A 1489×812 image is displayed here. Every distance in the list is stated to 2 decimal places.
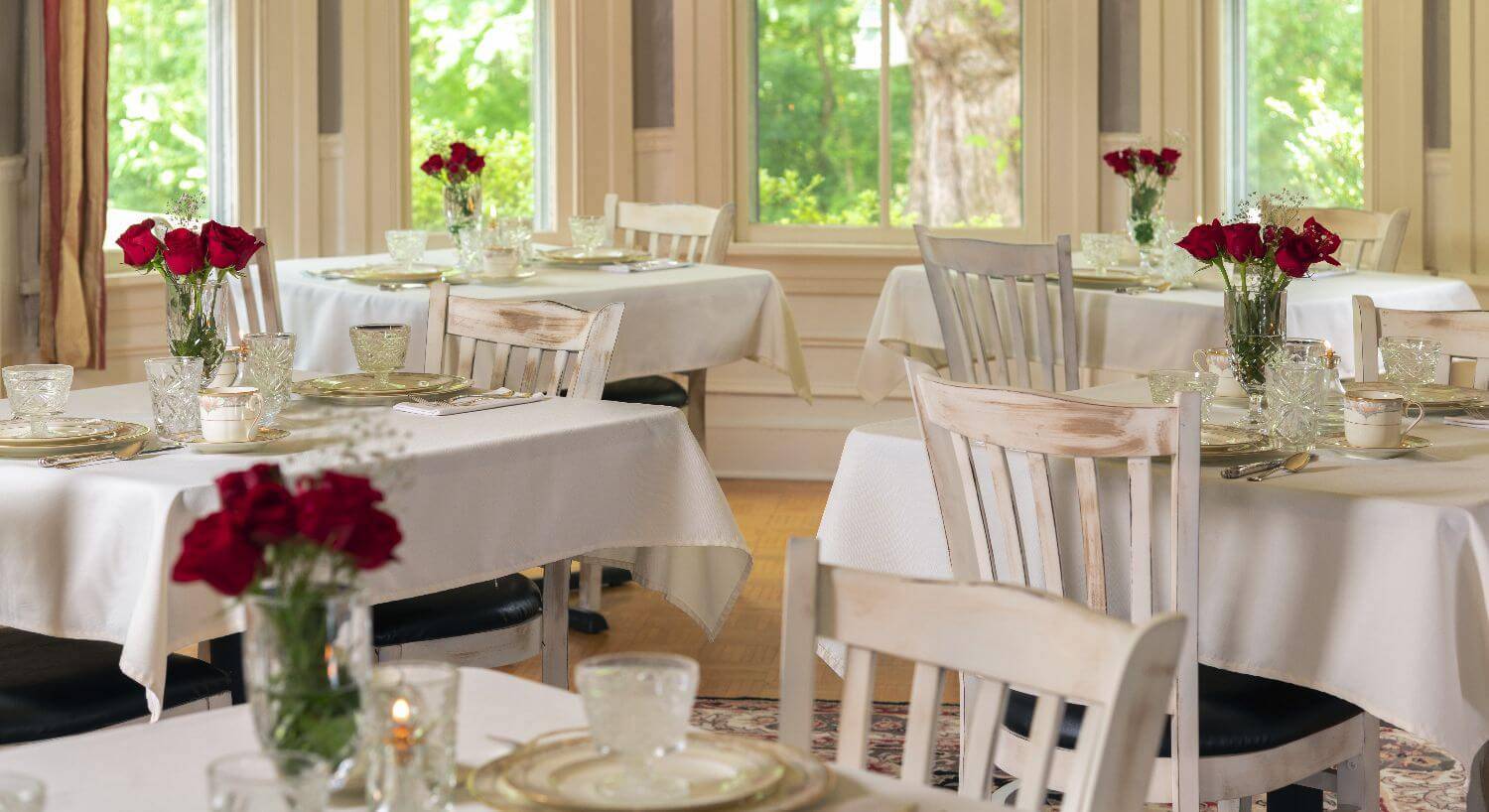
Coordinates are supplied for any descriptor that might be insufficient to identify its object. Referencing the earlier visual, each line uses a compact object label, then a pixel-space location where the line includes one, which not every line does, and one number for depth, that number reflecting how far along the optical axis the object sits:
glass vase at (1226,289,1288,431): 2.57
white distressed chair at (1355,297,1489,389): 2.90
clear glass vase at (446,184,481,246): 4.27
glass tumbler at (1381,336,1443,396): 2.62
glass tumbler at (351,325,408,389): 2.79
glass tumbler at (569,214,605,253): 4.65
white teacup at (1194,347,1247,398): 2.72
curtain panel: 4.55
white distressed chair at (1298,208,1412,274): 4.54
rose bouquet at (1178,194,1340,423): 2.52
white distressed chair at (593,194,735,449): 4.36
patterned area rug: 2.96
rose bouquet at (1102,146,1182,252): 4.33
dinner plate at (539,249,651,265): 4.48
